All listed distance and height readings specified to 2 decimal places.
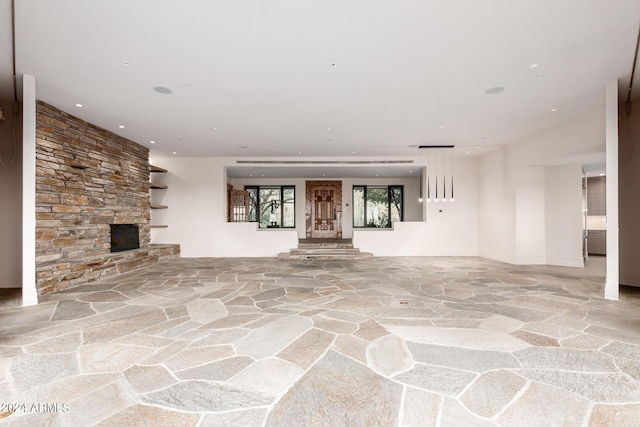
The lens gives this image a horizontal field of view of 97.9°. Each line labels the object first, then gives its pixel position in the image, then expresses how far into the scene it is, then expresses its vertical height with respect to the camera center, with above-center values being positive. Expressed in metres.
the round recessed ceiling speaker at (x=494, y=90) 4.51 +2.02
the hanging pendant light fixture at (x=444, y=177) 9.52 +1.24
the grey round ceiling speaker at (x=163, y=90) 4.54 +2.08
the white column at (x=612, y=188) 4.30 +0.36
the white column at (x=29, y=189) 4.16 +0.42
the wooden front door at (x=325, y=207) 12.72 +0.34
